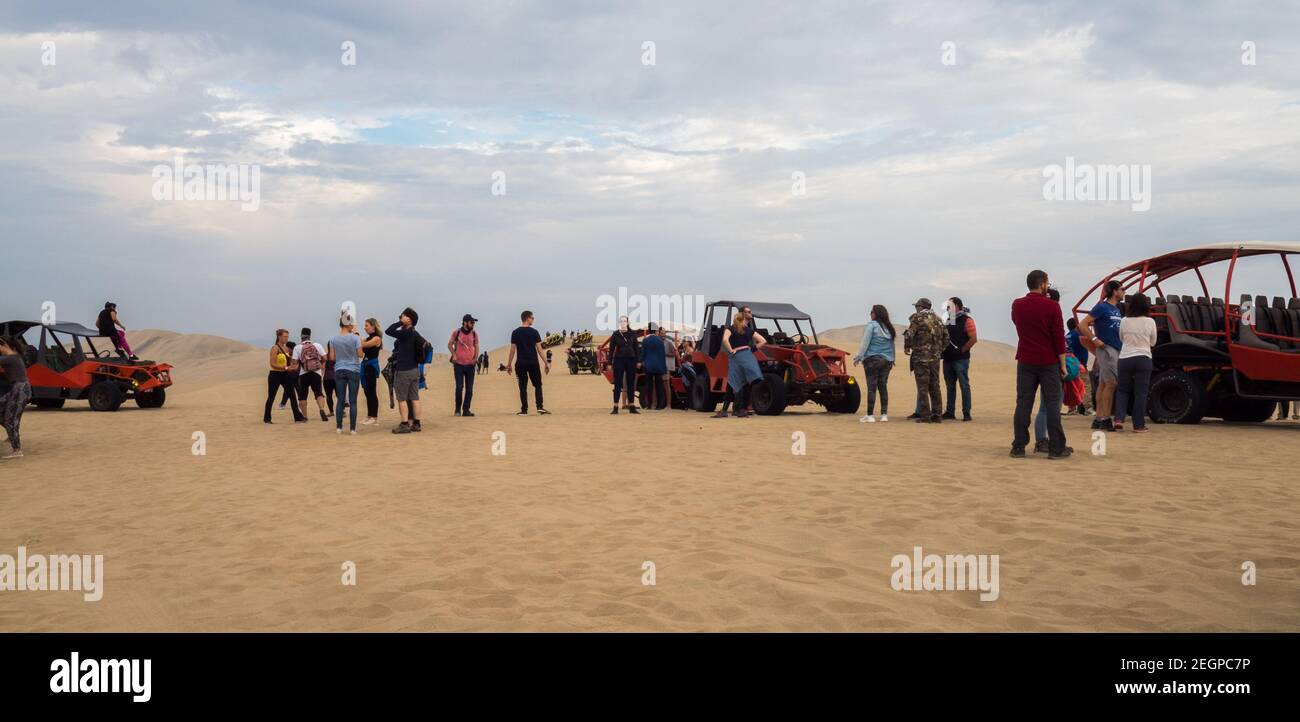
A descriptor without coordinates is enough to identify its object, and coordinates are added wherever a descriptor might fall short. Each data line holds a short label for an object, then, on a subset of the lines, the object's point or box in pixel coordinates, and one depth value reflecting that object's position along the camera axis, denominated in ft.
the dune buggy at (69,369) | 70.44
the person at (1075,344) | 53.06
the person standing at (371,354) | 50.65
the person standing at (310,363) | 56.49
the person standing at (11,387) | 39.47
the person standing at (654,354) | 66.54
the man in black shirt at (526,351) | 59.16
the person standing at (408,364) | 49.60
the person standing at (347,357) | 48.80
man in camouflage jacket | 50.24
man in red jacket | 33.94
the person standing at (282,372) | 57.98
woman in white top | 41.39
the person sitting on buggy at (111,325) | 67.41
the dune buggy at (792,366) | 59.06
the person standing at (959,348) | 50.90
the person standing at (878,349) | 53.01
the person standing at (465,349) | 59.21
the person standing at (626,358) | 63.93
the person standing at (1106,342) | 44.45
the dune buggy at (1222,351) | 45.70
